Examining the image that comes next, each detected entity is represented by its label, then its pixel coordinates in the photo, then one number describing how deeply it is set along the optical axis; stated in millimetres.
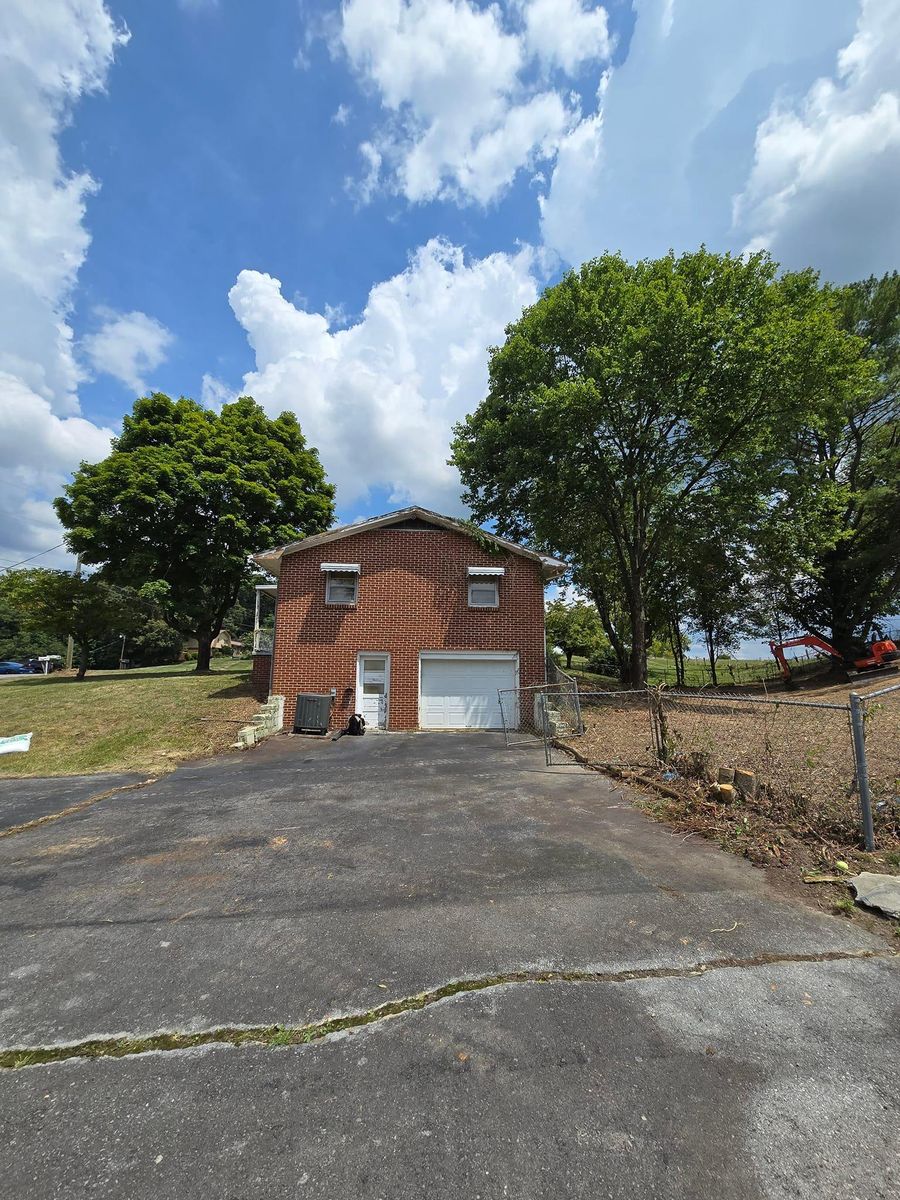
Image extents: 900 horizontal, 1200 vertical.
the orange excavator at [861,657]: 22750
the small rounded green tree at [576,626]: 35781
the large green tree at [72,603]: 21047
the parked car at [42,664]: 40588
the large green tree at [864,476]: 21453
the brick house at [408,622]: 14039
